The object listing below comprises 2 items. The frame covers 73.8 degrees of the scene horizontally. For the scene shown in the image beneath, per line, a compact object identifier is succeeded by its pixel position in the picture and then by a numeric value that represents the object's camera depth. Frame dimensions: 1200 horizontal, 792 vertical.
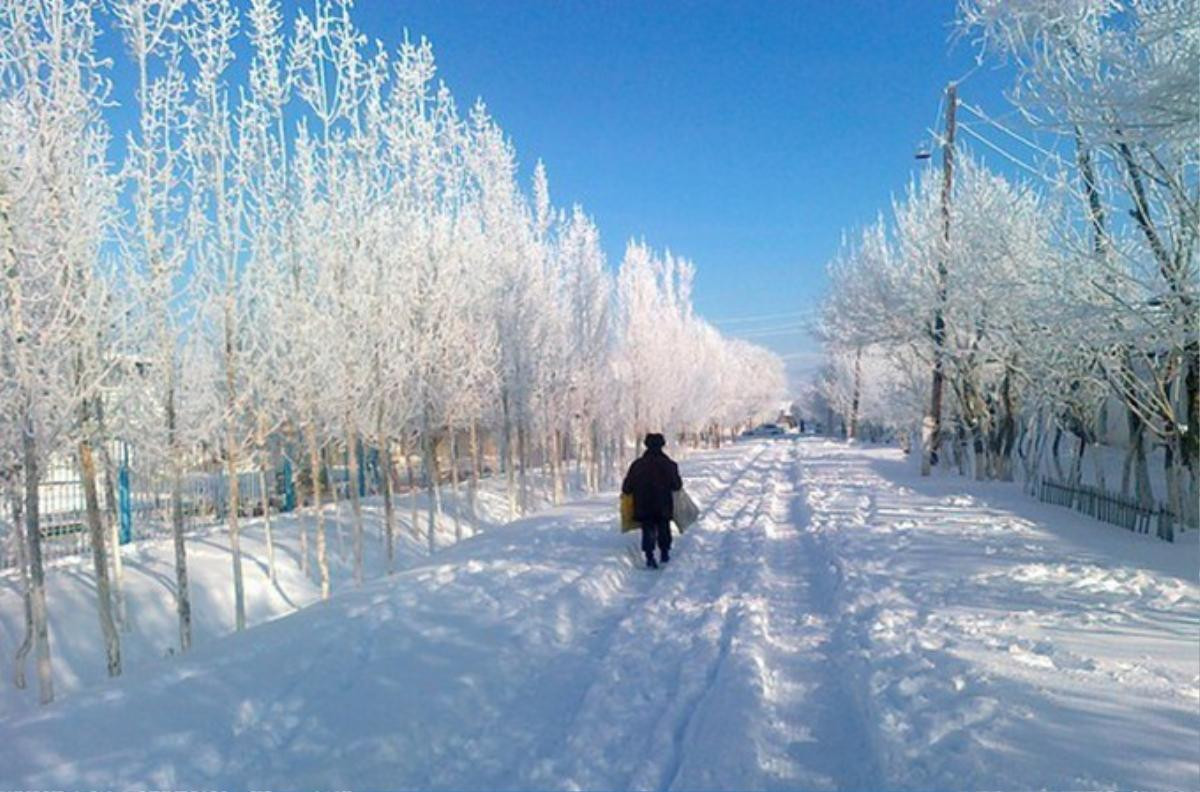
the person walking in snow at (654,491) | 9.11
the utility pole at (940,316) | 17.38
